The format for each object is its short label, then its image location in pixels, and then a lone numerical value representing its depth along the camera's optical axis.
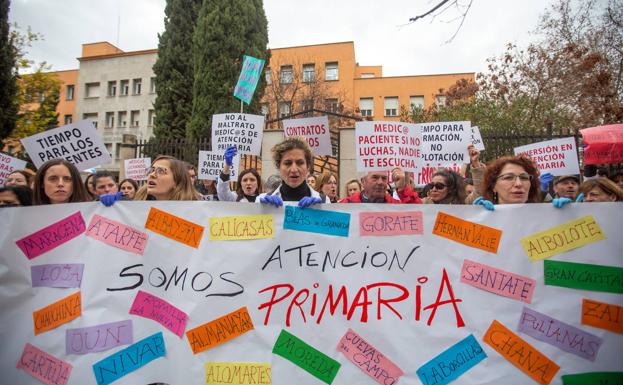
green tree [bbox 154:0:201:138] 16.95
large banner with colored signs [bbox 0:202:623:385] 2.21
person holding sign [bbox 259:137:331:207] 2.99
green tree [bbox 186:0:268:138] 15.08
